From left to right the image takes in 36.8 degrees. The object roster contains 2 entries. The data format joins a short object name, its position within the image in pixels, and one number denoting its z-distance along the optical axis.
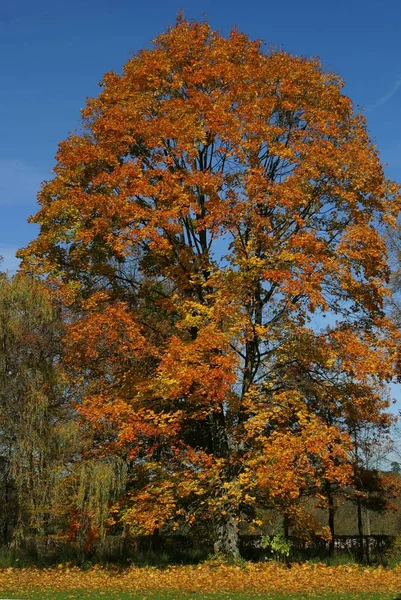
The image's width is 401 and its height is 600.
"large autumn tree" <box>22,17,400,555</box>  15.85
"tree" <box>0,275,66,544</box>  18.64
